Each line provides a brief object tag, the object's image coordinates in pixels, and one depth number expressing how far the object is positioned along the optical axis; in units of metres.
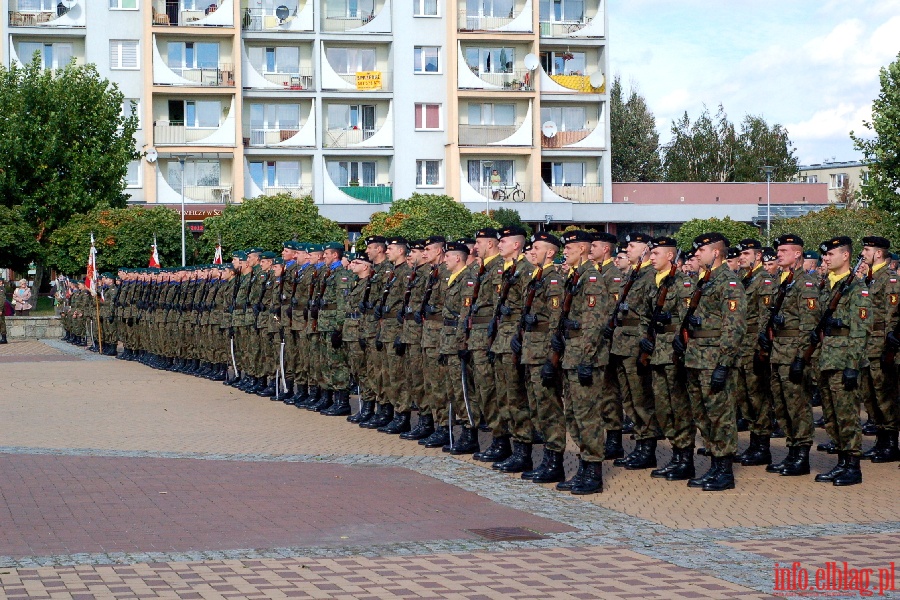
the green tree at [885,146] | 34.28
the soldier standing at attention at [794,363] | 11.53
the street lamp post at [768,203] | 53.73
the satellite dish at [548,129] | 55.50
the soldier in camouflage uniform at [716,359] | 10.64
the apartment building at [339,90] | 52.66
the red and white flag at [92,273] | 32.08
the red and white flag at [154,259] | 34.97
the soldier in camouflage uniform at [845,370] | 10.86
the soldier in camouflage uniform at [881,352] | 12.37
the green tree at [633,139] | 74.00
